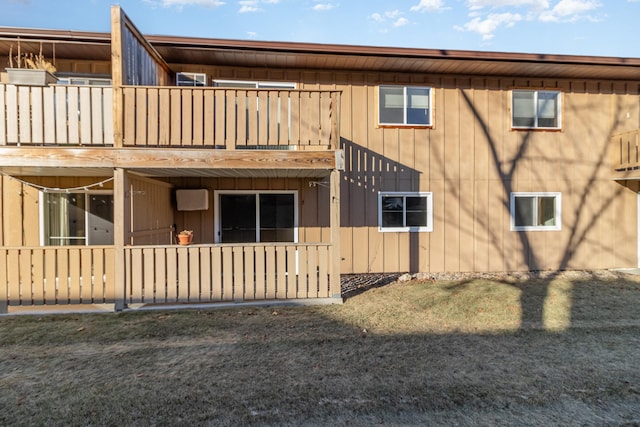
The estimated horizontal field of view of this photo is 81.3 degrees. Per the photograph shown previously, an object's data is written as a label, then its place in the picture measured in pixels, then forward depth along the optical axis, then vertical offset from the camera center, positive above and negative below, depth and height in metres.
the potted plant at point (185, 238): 6.50 -0.50
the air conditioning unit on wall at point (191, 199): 8.28 +0.23
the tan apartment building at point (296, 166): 6.02 +0.83
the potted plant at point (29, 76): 6.00 +2.17
